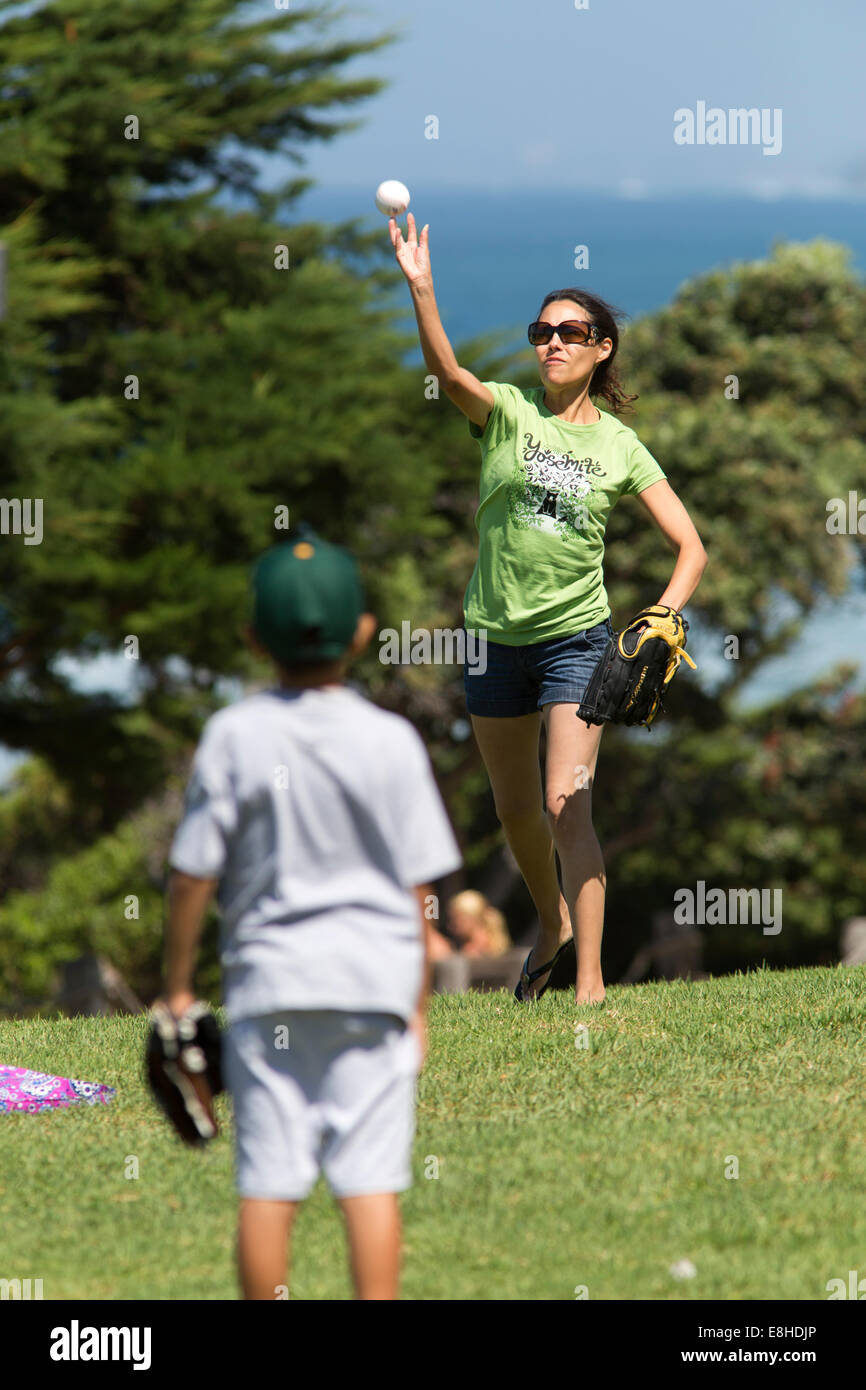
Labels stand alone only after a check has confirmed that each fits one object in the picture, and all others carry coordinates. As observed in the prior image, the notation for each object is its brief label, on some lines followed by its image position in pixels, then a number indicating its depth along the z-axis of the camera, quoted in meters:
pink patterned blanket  9.88
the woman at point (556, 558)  10.31
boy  5.29
